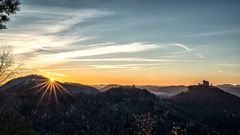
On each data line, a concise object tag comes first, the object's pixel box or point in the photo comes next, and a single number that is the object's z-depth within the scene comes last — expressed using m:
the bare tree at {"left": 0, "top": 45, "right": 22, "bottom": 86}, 28.00
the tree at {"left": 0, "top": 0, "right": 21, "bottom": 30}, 24.78
